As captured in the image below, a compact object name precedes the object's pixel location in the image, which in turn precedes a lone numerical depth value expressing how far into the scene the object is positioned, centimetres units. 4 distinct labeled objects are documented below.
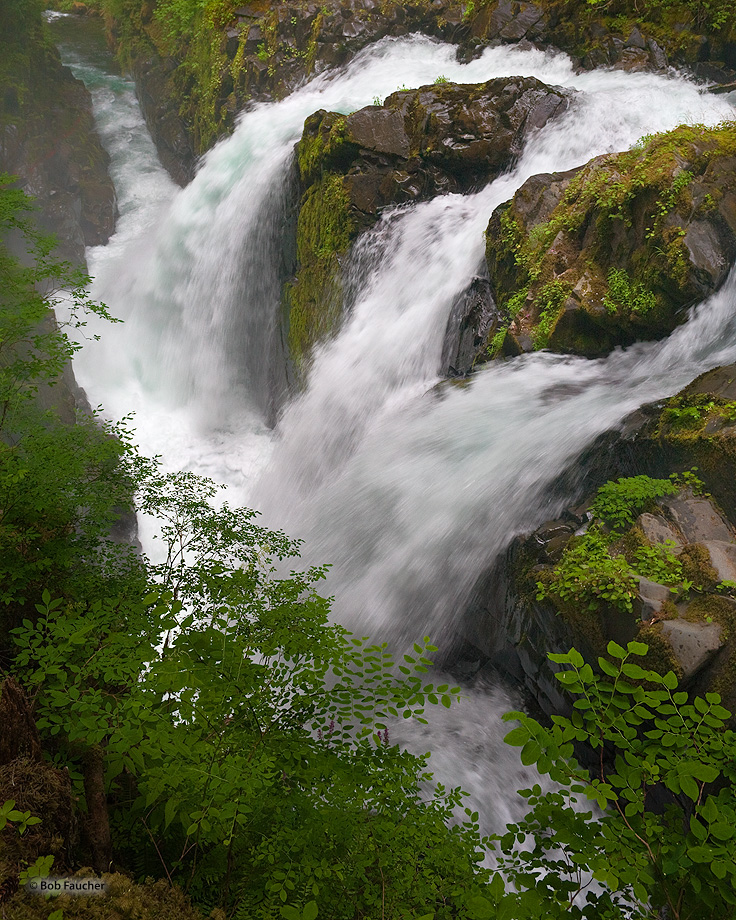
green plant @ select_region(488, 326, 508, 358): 632
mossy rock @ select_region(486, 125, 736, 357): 529
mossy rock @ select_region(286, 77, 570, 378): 829
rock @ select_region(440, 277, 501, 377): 660
